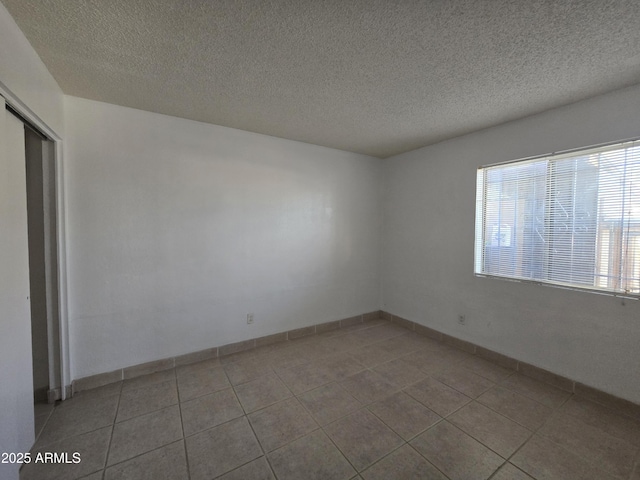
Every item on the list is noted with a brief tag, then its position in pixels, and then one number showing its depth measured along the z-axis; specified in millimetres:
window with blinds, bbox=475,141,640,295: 1969
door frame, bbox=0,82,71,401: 2020
